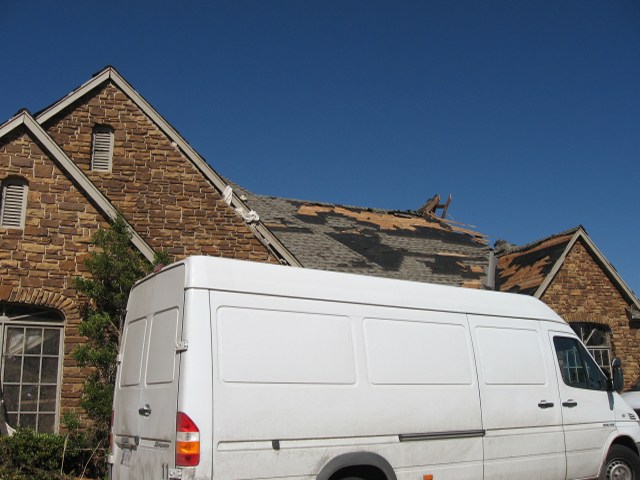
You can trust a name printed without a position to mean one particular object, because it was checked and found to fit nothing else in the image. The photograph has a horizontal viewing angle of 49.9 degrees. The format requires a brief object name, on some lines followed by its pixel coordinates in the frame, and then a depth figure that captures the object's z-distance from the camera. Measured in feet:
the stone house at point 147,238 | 34.40
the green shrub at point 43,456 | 29.68
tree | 32.37
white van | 17.65
